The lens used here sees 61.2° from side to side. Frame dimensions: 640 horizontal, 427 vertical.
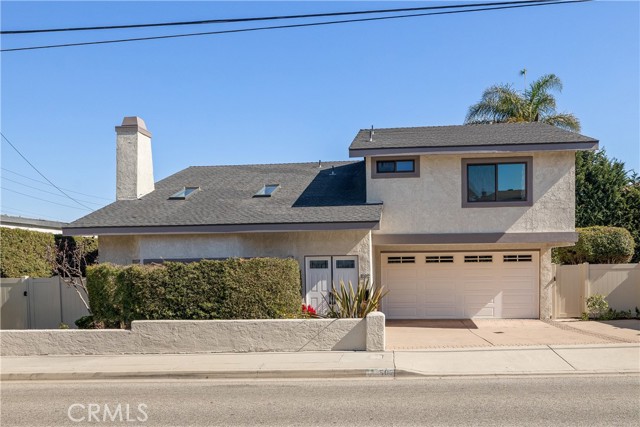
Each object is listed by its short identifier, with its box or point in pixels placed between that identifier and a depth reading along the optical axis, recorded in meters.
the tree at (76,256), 15.74
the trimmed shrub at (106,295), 12.97
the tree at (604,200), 26.41
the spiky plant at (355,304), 12.90
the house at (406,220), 15.46
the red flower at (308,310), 13.62
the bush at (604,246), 21.11
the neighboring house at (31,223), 25.17
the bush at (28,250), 18.52
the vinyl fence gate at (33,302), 16.58
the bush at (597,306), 16.88
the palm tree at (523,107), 27.83
